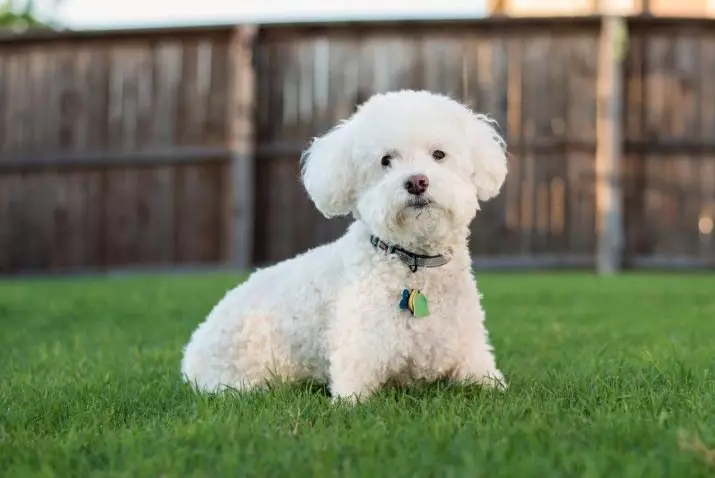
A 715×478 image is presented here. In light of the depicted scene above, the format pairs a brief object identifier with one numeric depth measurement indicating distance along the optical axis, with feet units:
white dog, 10.22
